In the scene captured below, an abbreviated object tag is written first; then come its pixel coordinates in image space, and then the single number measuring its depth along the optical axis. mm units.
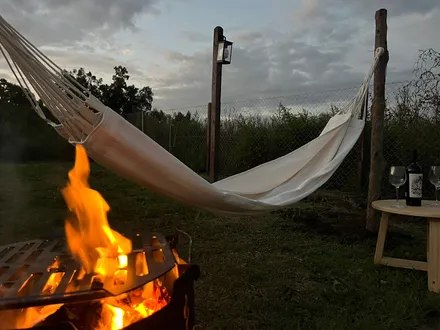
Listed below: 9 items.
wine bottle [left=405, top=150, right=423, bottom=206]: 2100
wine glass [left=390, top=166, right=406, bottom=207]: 2275
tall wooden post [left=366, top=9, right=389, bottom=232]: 2672
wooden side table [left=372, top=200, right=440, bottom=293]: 1936
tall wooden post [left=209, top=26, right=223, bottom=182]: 3971
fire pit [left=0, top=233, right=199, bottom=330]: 911
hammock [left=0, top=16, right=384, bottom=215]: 1189
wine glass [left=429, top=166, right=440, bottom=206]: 2207
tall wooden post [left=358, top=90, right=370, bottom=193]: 4230
